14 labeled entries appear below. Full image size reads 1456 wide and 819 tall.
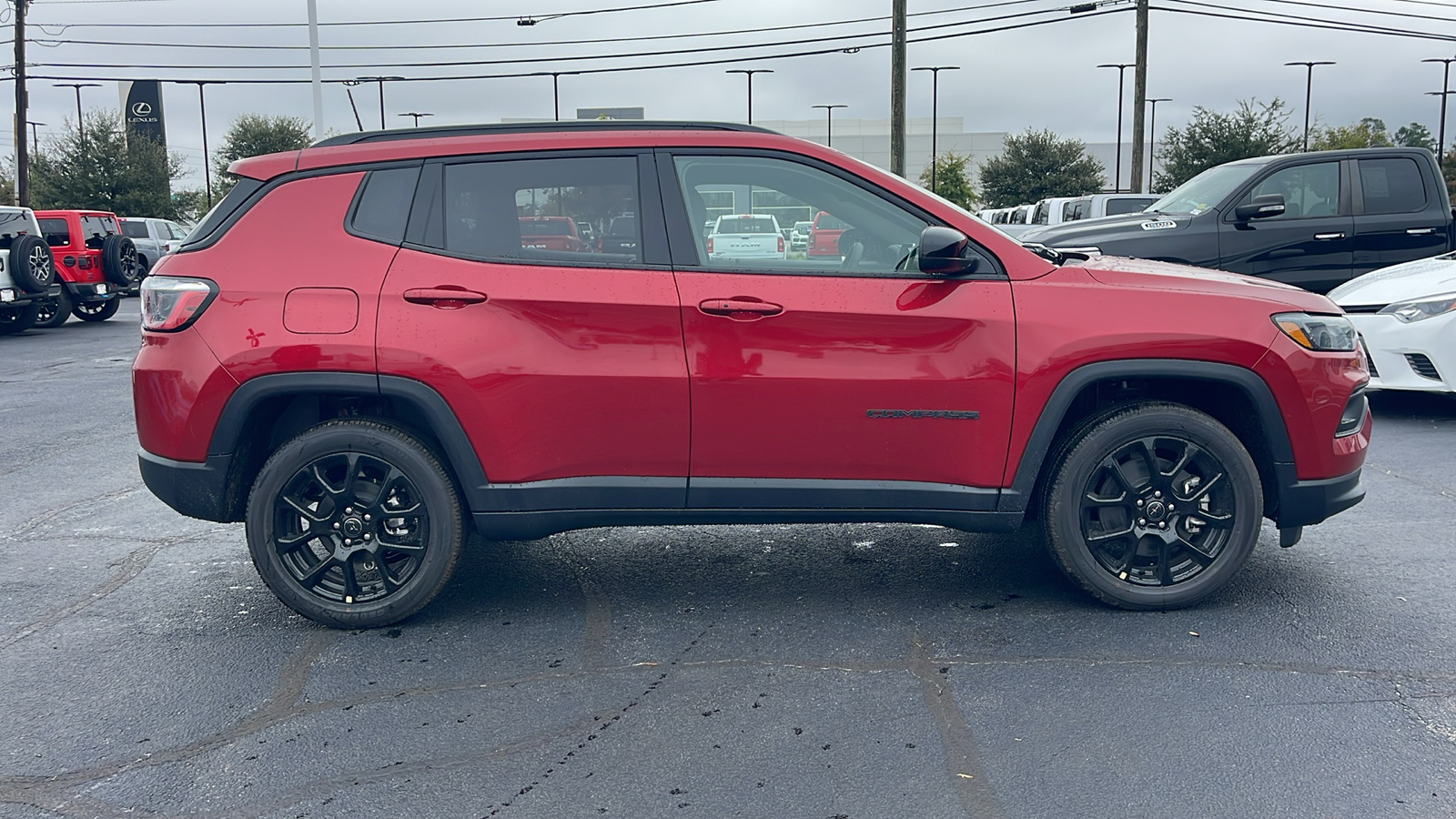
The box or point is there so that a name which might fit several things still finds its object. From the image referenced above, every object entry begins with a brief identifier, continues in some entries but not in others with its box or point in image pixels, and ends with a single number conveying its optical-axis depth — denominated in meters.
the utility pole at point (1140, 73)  30.05
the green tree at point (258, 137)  51.47
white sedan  7.97
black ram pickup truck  10.74
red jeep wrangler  18.61
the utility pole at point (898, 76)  22.31
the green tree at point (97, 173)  42.25
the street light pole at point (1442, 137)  55.49
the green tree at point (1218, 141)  42.81
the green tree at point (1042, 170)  52.97
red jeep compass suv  4.11
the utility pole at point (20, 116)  34.16
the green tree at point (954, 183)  65.44
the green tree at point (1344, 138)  56.67
